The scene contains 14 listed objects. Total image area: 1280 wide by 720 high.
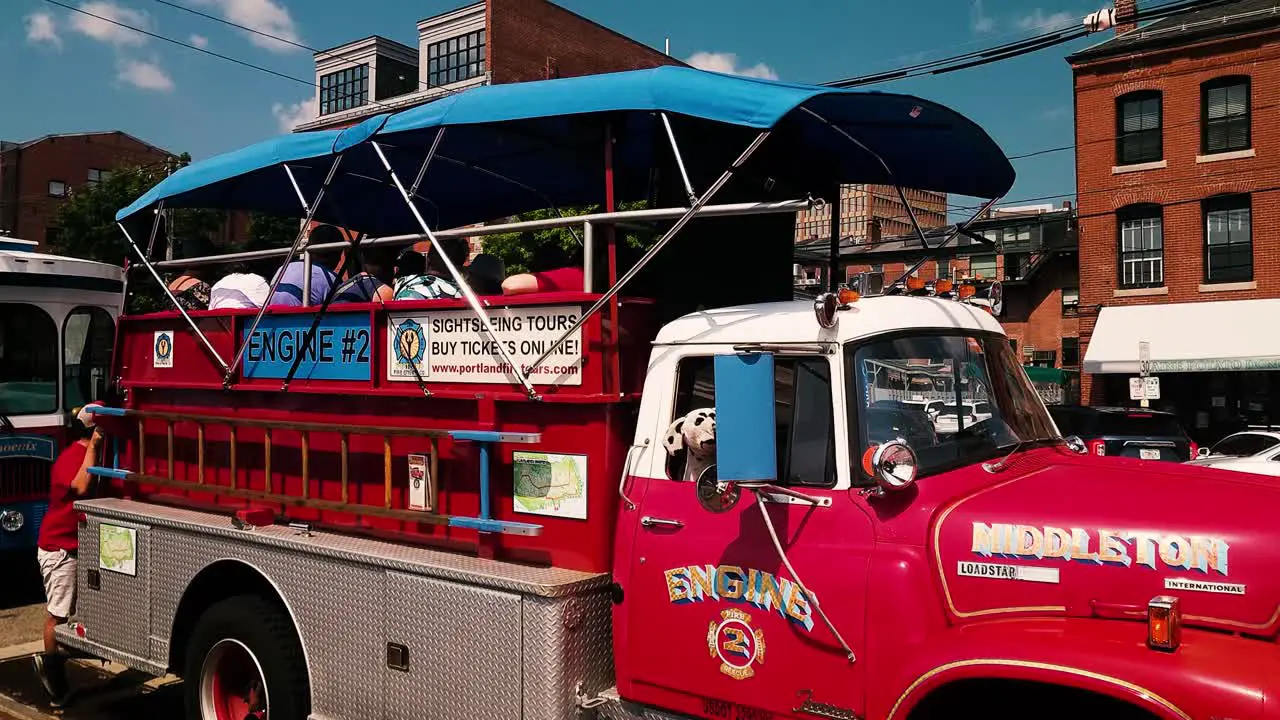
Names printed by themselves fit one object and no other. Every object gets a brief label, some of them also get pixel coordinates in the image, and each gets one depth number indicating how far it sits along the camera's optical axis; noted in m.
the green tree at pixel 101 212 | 30.64
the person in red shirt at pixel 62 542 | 6.74
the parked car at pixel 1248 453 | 15.27
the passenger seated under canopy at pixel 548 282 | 4.87
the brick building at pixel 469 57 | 46.72
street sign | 21.20
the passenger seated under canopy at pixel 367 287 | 5.84
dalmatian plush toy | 4.01
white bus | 9.80
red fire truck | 3.32
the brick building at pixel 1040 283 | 40.59
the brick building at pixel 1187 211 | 26.06
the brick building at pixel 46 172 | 53.38
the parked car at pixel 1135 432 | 15.88
